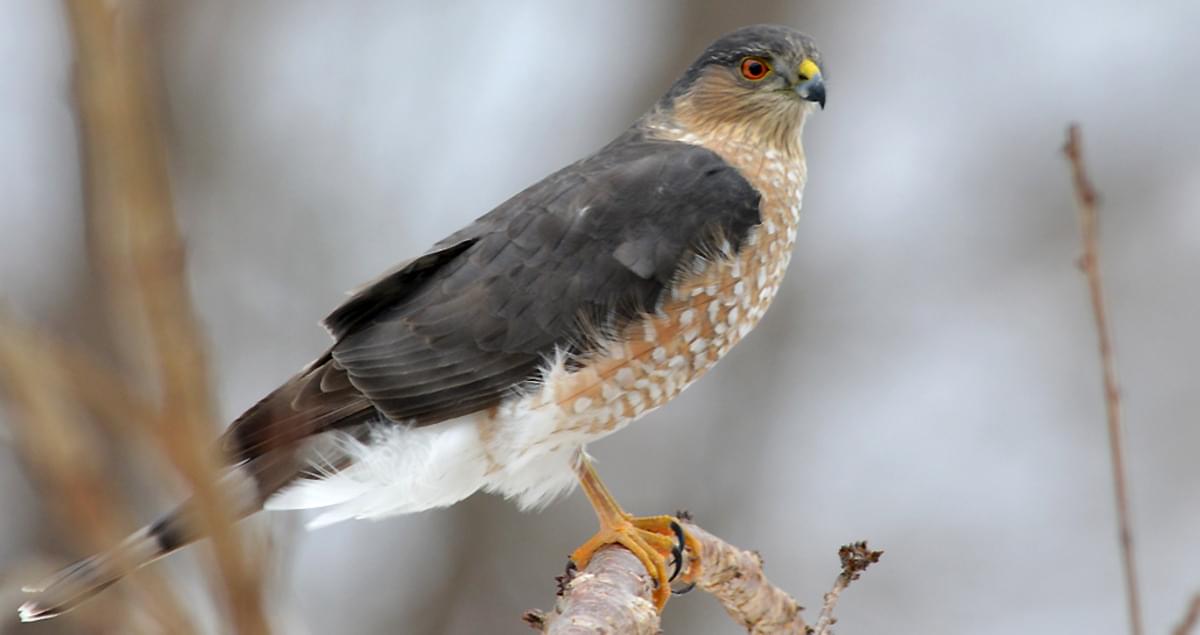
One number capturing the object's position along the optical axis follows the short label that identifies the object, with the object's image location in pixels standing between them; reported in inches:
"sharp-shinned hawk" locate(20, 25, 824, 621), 197.6
